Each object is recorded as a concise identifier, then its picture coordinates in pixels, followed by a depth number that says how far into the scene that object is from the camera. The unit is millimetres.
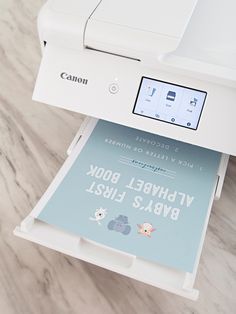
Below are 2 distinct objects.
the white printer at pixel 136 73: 554
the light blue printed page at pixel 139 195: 566
